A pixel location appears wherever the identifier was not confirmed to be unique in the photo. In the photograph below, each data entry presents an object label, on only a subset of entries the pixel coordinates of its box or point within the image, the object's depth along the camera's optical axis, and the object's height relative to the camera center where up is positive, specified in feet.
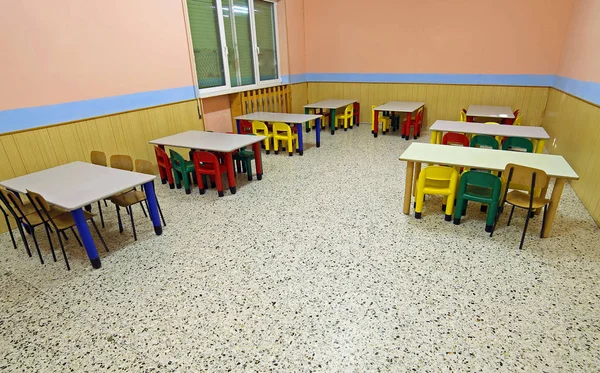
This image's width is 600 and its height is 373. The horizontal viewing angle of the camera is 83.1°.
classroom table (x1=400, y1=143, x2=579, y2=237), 9.74 -3.27
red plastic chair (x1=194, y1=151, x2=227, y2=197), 13.69 -4.19
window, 18.76 +1.01
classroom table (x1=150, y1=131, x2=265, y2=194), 13.80 -3.25
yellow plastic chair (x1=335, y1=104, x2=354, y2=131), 24.89 -4.15
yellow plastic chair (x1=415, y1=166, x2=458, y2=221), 10.92 -4.18
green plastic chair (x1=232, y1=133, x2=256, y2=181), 15.50 -4.19
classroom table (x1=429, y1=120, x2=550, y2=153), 13.99 -3.31
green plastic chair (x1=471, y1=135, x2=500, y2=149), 13.26 -3.36
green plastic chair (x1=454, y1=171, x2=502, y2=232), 10.09 -4.22
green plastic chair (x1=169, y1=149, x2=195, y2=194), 14.10 -4.16
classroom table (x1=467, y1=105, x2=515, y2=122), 18.48 -3.35
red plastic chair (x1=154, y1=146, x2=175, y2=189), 14.90 -4.28
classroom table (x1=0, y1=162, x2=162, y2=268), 8.93 -3.28
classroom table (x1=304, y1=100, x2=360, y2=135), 23.43 -3.28
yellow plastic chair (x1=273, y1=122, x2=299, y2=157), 19.05 -4.18
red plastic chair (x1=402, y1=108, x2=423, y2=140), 21.67 -4.34
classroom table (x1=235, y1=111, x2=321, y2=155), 19.04 -3.27
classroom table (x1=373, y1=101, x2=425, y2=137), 21.24 -3.28
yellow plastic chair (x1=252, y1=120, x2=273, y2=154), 19.02 -3.84
